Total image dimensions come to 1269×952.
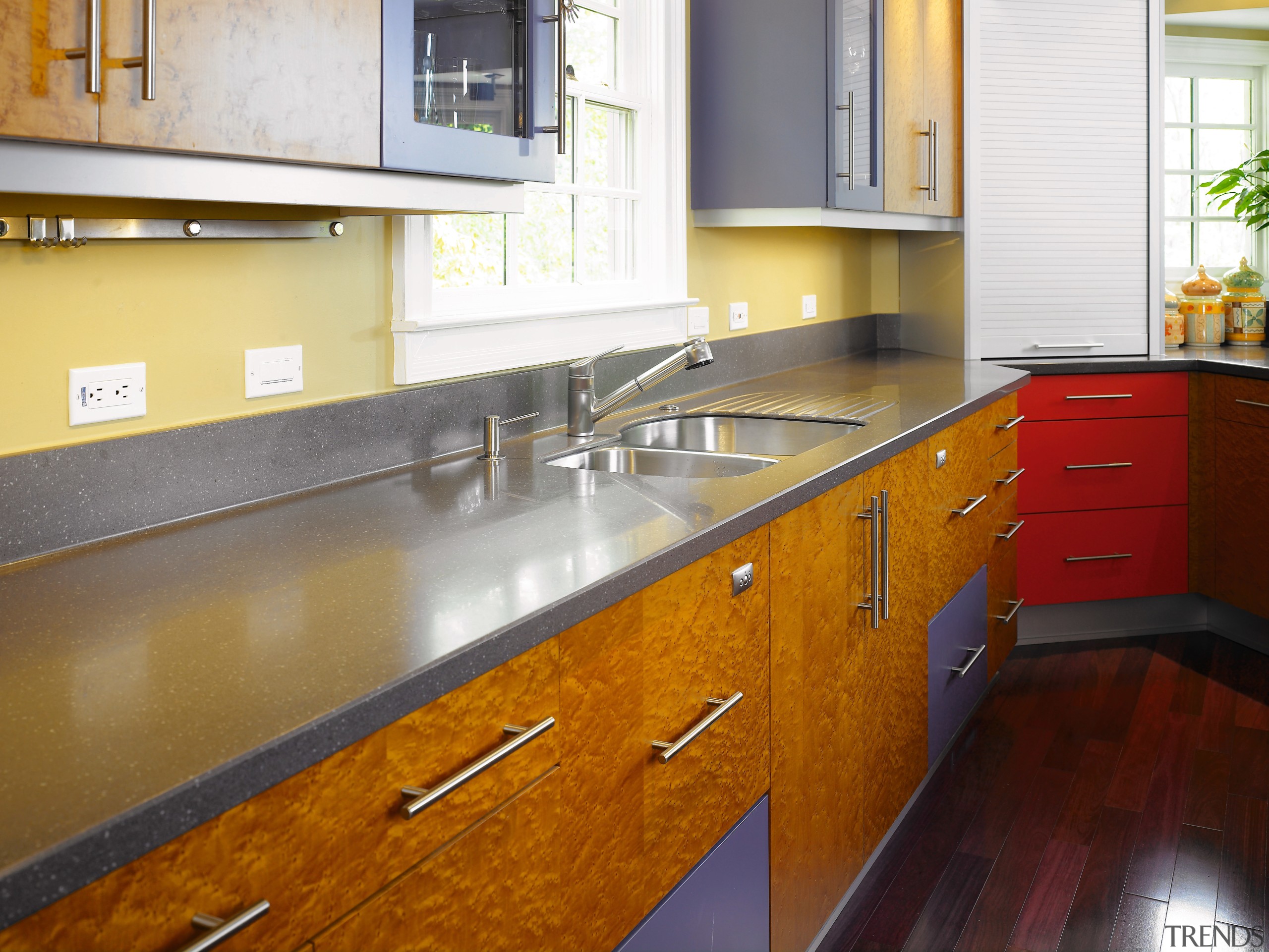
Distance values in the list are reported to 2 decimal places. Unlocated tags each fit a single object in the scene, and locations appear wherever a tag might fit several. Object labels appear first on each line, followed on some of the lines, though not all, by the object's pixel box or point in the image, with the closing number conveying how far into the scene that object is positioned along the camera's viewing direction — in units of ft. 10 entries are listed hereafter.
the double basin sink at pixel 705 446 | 7.06
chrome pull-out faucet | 7.20
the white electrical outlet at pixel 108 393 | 4.44
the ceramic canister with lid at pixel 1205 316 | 13.12
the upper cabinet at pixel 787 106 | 9.04
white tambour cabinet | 12.05
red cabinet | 11.62
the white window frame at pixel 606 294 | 6.23
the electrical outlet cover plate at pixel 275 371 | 5.22
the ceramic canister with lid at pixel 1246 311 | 13.17
